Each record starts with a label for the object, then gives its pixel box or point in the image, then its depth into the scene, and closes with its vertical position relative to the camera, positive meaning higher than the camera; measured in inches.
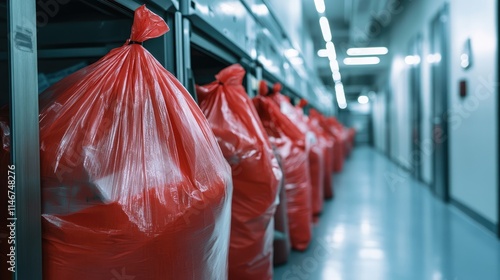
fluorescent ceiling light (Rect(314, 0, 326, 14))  165.0 +54.2
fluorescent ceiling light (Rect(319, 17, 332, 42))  204.7 +58.5
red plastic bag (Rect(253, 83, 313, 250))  98.3 -6.4
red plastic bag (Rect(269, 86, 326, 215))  118.6 -7.0
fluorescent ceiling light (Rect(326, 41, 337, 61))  275.2 +63.0
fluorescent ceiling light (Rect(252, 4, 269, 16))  98.4 +32.4
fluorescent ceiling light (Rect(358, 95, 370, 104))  972.9 +86.7
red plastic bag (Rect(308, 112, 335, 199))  176.4 -16.1
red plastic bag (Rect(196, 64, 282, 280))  63.9 -6.2
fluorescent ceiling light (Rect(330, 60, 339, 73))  365.2 +65.6
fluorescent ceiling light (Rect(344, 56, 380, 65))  469.8 +86.2
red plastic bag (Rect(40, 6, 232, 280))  33.9 -3.2
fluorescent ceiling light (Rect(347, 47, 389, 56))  429.7 +88.5
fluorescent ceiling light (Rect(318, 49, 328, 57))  445.2 +90.7
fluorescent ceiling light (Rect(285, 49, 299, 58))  162.1 +35.6
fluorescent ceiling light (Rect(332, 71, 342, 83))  455.4 +70.4
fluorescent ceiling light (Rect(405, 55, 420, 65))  264.4 +51.4
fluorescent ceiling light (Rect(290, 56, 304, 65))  179.9 +36.3
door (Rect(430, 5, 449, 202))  182.2 +15.0
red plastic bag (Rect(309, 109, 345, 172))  253.6 -5.1
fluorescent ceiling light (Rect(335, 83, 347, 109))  629.9 +70.9
